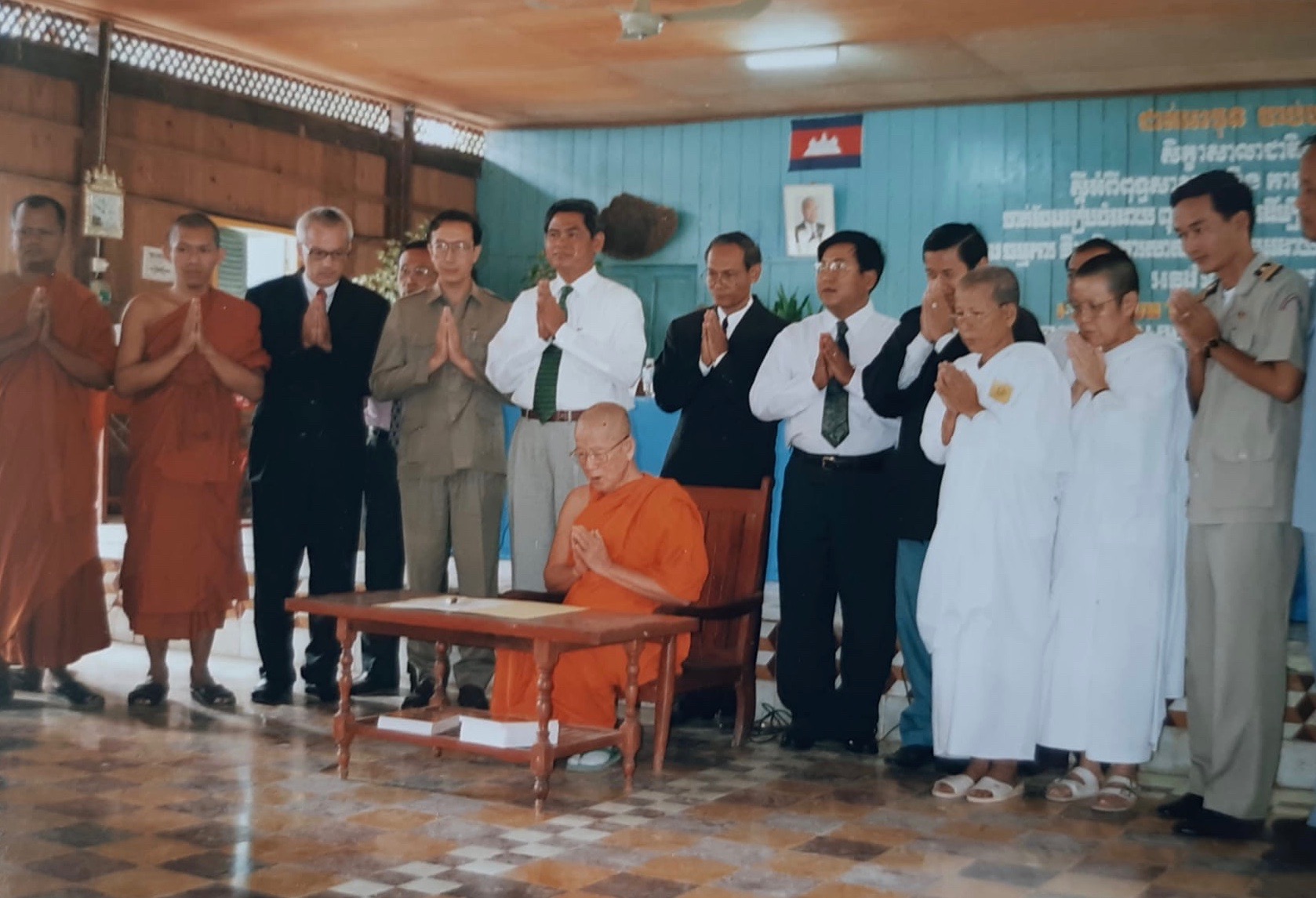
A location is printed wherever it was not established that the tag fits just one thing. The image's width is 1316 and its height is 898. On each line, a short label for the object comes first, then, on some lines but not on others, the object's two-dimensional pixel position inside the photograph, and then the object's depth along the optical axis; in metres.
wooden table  3.52
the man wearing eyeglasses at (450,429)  4.78
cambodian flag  11.68
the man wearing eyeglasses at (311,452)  4.96
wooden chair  4.40
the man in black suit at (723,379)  4.57
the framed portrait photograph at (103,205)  9.23
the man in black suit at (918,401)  4.11
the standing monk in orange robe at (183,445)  4.86
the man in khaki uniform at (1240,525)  3.48
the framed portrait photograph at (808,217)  11.68
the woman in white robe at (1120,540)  3.73
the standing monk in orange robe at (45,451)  4.83
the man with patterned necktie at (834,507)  4.32
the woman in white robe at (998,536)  3.79
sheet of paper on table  3.69
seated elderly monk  4.00
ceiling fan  5.96
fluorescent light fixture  9.82
